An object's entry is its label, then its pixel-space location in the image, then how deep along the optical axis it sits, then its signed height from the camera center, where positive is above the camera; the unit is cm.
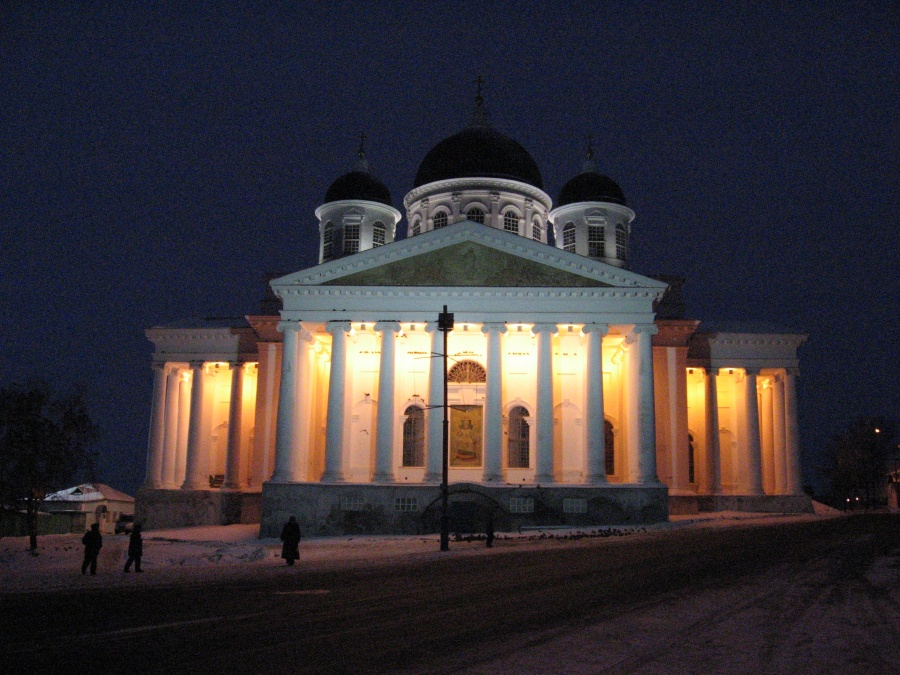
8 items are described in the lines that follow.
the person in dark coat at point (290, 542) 2189 -126
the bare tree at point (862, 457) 6931 +332
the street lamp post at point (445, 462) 2662 +95
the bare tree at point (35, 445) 3048 +144
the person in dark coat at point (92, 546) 2092 -137
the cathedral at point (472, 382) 3566 +510
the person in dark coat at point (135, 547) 2103 -139
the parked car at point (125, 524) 4804 -222
